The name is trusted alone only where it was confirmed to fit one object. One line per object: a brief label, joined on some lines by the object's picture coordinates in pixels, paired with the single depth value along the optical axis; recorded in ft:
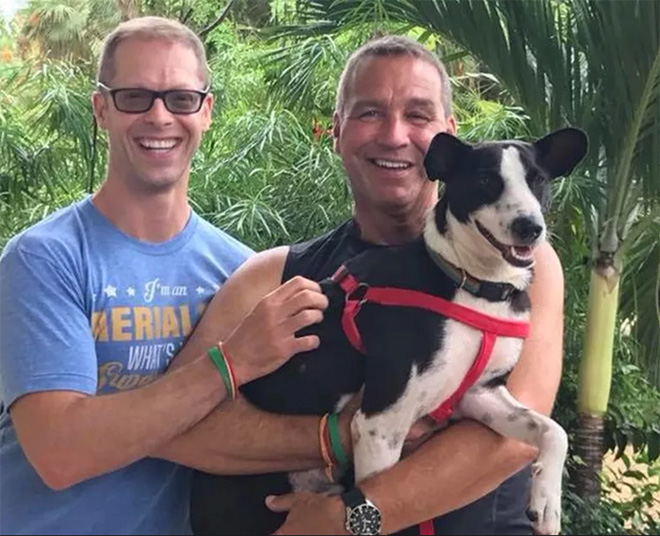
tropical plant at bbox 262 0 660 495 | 8.01
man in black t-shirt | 4.85
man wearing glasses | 5.24
